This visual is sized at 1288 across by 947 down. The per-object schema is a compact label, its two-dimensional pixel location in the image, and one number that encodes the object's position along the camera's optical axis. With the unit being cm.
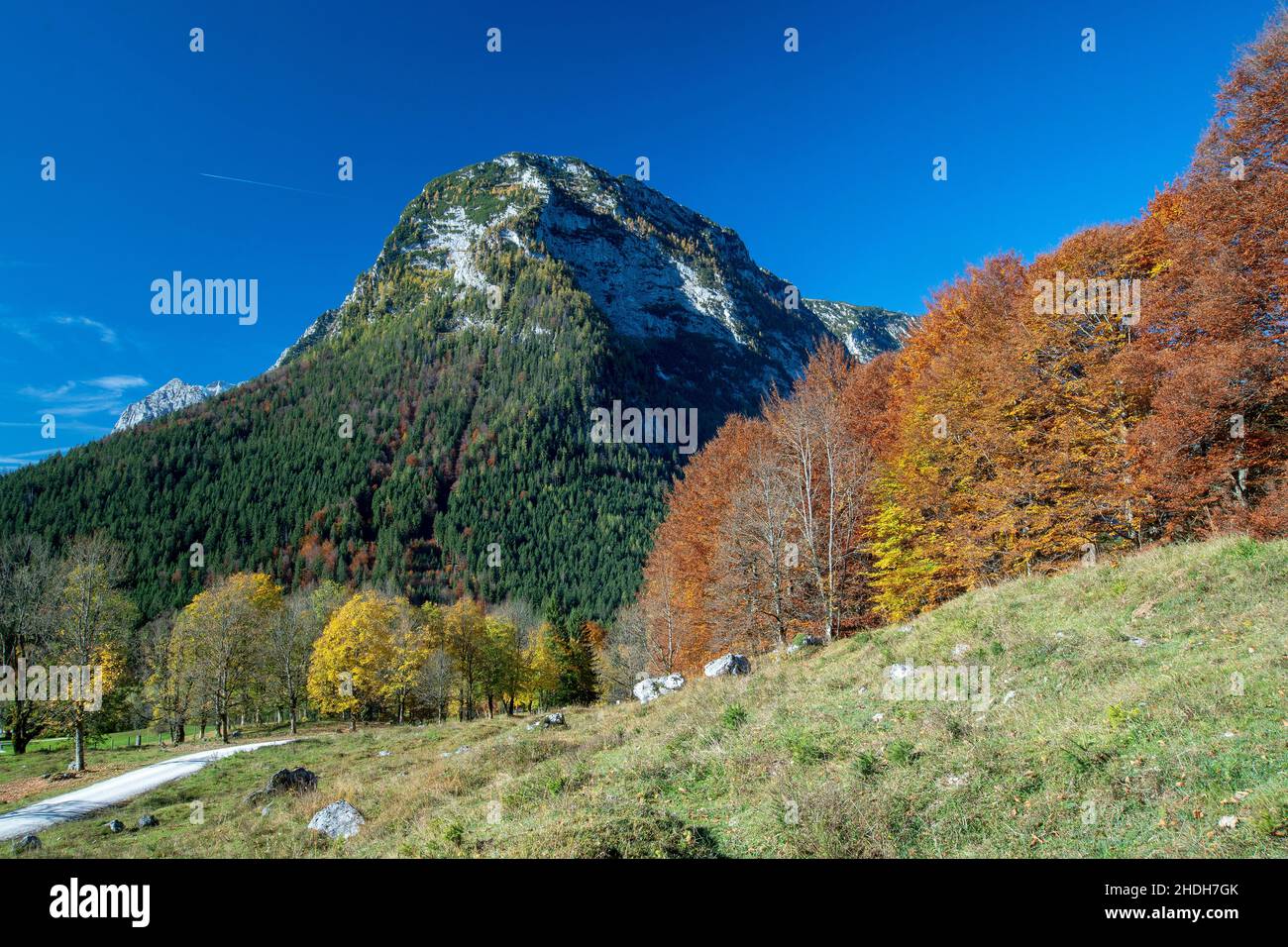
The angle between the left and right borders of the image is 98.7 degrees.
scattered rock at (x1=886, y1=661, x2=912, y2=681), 1434
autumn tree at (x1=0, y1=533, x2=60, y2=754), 3728
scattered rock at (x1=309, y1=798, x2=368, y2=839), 1389
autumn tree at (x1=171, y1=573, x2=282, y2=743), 4425
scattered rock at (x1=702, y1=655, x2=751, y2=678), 2305
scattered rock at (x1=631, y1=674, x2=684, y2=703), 2452
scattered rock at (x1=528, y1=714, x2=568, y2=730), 2566
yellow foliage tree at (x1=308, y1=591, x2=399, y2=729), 4947
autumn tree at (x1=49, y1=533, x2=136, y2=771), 3225
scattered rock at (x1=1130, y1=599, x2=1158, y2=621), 1266
